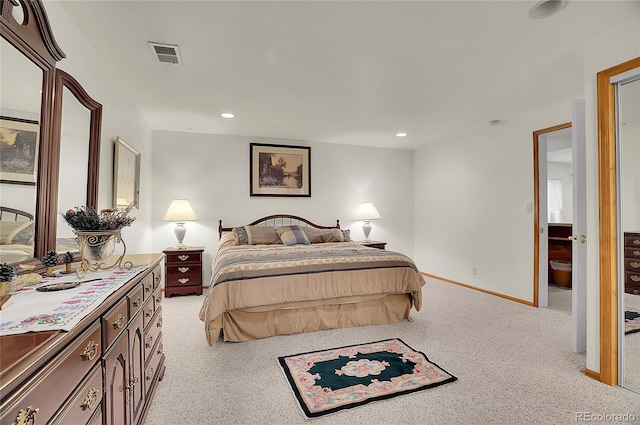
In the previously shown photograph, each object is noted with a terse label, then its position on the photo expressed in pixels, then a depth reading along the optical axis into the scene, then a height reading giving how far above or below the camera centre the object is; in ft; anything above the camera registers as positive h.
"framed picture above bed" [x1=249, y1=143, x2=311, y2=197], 16.44 +2.69
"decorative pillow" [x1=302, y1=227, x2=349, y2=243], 15.52 -0.82
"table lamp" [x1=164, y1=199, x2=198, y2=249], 14.15 +0.16
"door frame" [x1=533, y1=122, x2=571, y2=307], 12.37 +0.17
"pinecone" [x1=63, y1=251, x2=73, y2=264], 4.84 -0.67
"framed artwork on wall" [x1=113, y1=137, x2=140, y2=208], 9.25 +1.44
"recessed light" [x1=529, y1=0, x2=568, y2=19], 6.08 +4.40
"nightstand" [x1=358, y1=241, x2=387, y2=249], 16.67 -1.34
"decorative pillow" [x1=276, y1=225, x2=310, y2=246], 14.35 -0.83
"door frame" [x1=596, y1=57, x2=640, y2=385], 6.72 -0.22
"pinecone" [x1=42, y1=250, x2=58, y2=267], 4.54 -0.65
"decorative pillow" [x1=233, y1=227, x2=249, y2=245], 14.27 -0.85
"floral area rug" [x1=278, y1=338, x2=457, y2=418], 6.24 -3.65
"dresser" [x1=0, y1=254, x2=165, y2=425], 2.10 -1.46
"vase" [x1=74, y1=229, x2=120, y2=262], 4.90 -0.44
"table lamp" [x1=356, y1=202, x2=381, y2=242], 17.38 +0.27
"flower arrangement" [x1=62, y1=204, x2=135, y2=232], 4.90 -0.07
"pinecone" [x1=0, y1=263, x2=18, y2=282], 3.44 -0.66
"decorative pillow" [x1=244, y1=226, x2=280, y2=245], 14.40 -0.80
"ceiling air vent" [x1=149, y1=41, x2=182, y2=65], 7.57 +4.28
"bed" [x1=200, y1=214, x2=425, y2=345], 8.79 -2.25
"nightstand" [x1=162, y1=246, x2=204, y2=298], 13.76 -2.47
